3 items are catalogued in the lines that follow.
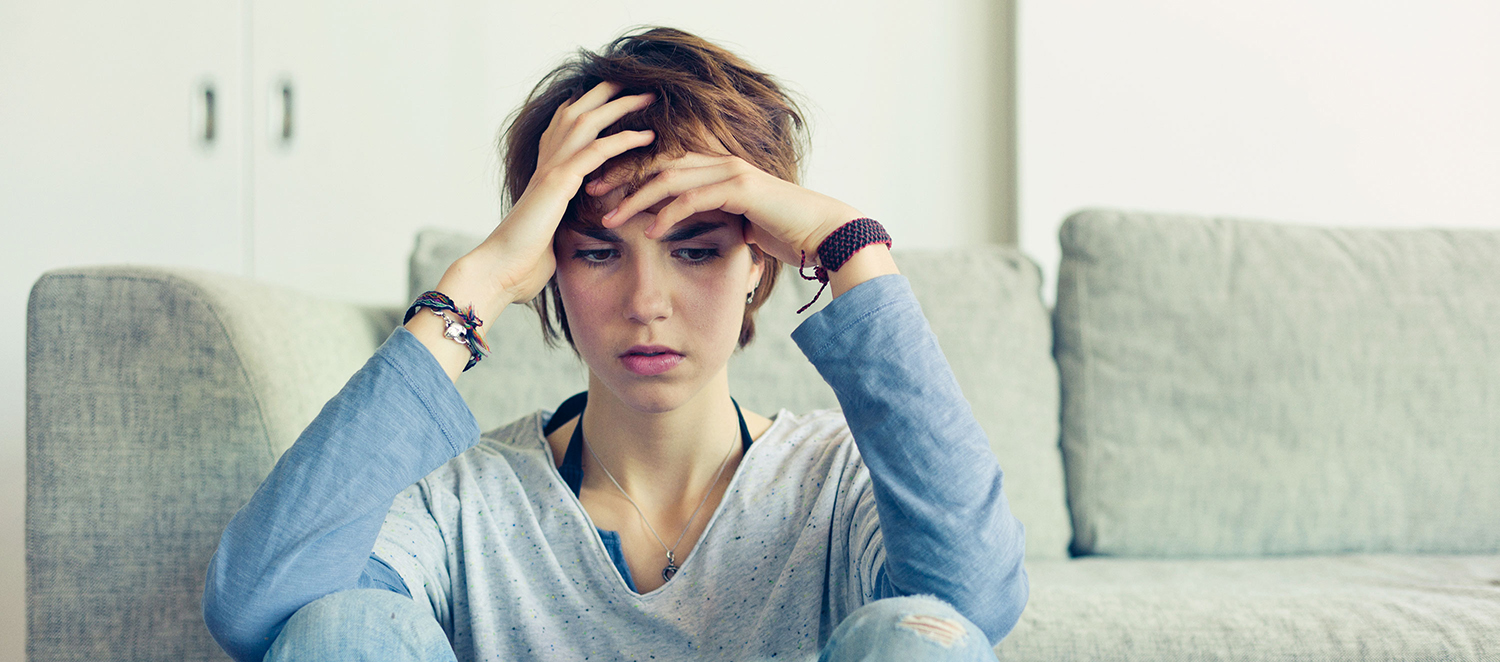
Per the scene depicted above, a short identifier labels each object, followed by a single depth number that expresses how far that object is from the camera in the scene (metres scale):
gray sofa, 1.34
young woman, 0.69
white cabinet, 1.92
